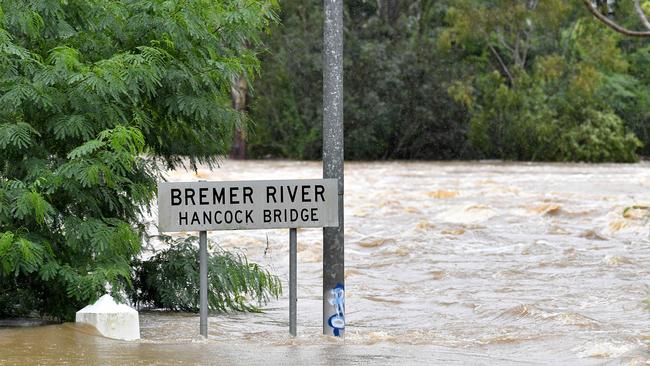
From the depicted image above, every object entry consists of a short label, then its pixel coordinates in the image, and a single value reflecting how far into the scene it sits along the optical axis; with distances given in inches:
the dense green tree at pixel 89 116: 783.1
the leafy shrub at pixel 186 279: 917.8
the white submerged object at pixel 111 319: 767.1
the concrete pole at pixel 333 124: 770.2
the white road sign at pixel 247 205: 744.3
